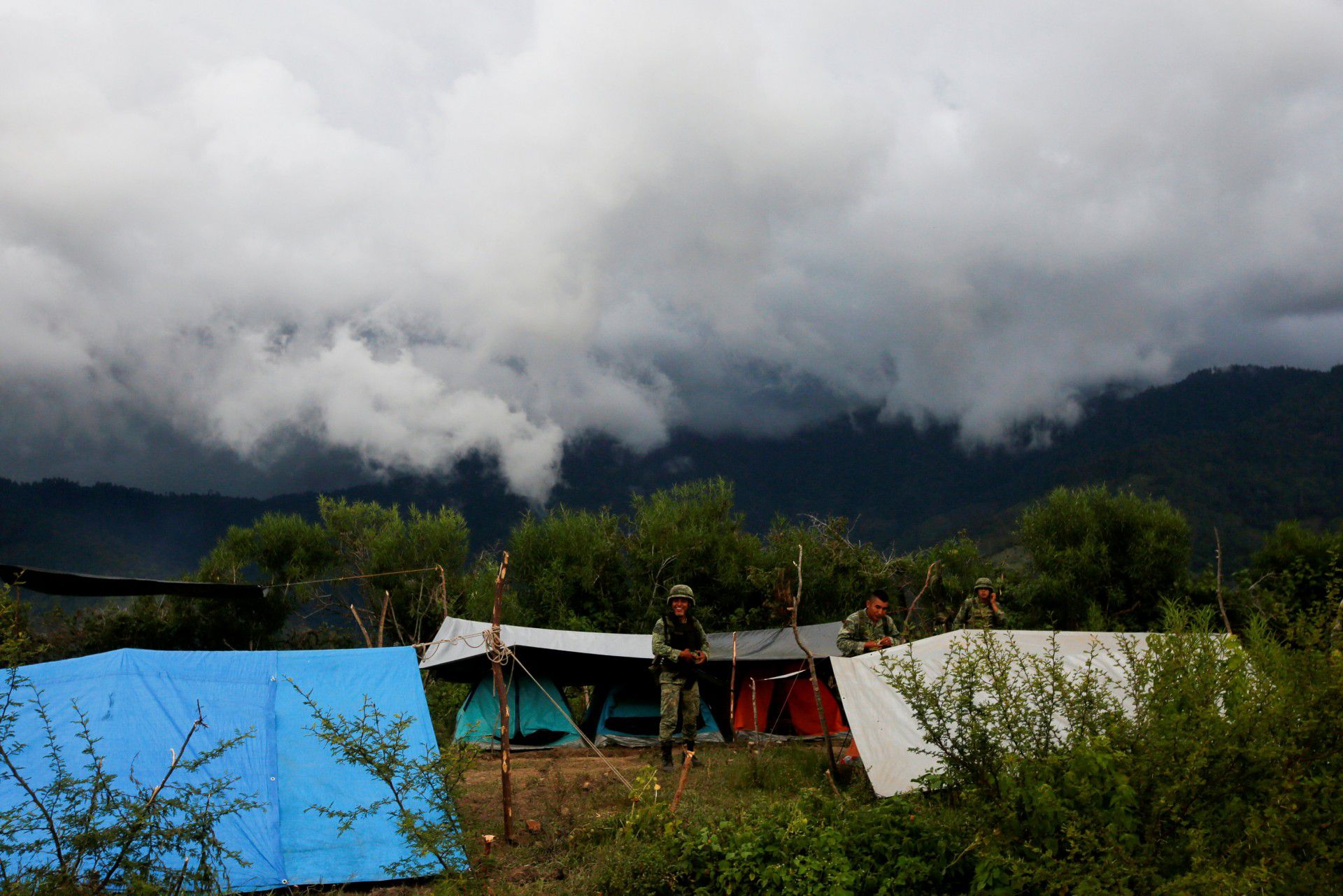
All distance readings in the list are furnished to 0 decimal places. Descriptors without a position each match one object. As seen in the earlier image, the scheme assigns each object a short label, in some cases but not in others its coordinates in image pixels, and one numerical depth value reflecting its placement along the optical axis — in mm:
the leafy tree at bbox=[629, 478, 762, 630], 20219
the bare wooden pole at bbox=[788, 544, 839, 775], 7523
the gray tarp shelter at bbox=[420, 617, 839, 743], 12648
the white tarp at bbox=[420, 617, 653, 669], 12539
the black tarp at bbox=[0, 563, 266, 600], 11438
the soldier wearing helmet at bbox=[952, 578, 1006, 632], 9902
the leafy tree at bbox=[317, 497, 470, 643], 23312
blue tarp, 6168
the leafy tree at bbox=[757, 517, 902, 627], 20766
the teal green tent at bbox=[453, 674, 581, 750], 12523
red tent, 13234
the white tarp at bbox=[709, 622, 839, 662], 13258
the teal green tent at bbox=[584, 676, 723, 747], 12820
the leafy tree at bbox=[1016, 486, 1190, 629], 19578
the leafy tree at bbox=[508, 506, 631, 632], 20109
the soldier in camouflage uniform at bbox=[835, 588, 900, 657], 9242
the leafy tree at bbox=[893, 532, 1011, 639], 19812
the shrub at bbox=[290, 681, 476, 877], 4977
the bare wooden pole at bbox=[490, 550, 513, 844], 6617
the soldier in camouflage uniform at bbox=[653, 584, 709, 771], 9234
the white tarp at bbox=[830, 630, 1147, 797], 7227
